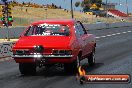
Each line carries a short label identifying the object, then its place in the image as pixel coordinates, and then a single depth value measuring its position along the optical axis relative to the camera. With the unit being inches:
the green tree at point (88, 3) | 6471.5
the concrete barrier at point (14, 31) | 836.6
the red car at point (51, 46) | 492.7
